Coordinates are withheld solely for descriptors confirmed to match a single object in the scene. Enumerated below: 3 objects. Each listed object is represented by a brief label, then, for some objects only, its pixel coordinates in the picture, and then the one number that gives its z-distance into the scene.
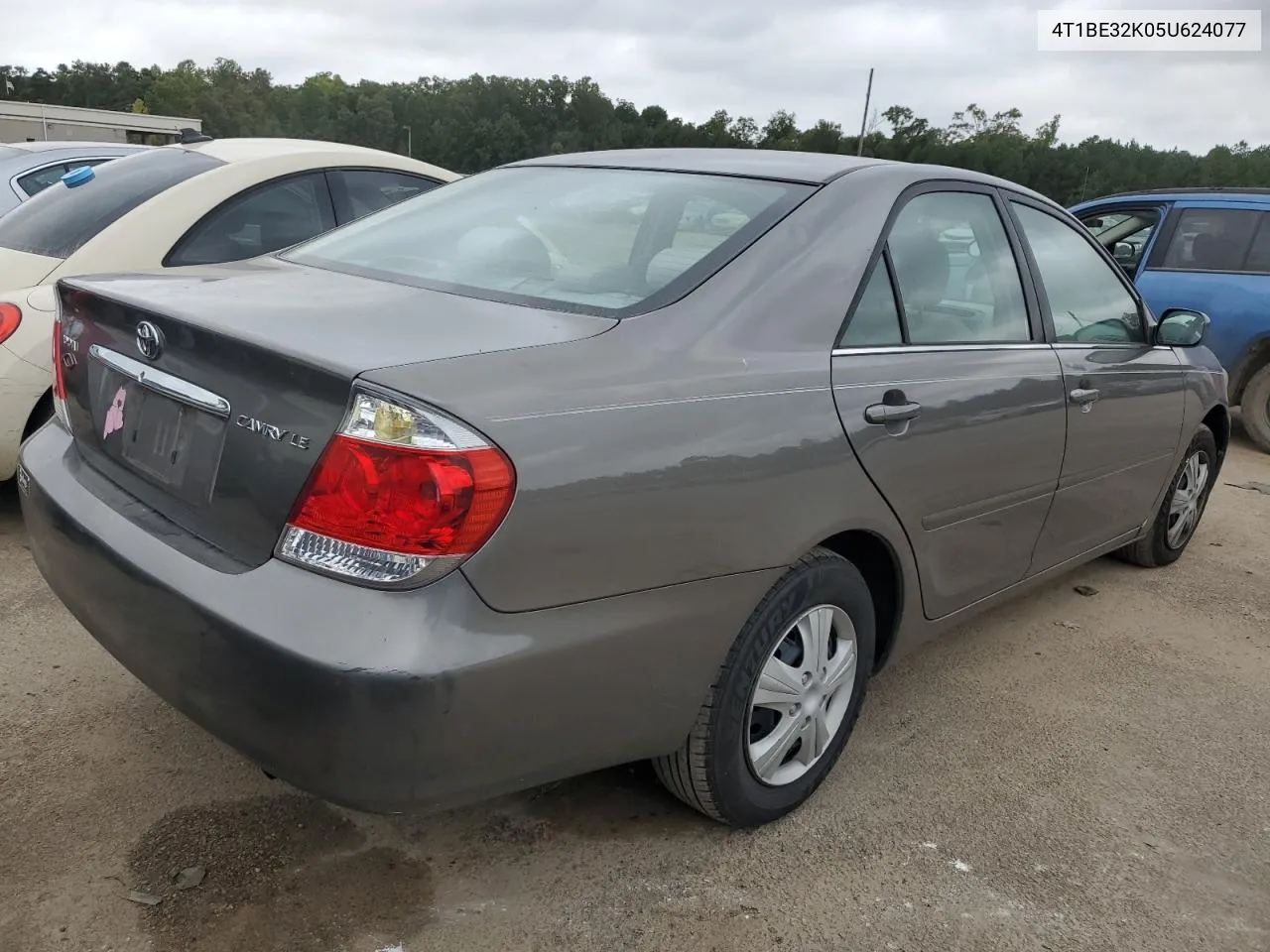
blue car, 6.99
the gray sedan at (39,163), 6.32
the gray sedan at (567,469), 1.71
